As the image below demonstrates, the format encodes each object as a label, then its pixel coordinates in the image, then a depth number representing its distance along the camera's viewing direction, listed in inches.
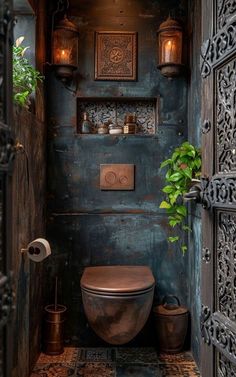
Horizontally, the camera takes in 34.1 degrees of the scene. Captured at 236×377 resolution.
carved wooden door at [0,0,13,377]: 36.7
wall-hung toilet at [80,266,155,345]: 76.1
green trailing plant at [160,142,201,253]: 90.2
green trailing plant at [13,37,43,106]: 73.0
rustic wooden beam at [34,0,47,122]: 90.6
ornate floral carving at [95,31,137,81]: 101.2
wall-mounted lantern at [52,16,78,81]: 96.6
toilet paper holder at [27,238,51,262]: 71.6
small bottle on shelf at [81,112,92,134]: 102.3
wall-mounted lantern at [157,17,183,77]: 96.6
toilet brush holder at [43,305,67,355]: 94.6
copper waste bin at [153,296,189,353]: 94.3
